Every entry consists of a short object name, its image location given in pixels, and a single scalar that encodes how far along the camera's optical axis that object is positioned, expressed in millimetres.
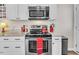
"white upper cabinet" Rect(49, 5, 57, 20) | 2454
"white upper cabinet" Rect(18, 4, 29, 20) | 2439
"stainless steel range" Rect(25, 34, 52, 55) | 2273
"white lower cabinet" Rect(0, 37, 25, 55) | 2229
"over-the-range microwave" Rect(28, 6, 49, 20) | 2412
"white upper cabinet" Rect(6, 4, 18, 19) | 2435
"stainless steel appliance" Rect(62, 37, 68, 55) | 2349
